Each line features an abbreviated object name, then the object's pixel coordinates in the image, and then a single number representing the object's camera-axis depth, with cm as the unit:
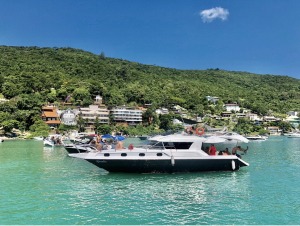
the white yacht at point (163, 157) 1809
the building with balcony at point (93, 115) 8683
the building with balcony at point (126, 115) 9517
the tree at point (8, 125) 6792
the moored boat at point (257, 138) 7027
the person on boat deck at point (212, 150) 1895
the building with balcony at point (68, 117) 8384
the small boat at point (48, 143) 4258
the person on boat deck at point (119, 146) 1867
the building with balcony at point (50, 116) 8018
